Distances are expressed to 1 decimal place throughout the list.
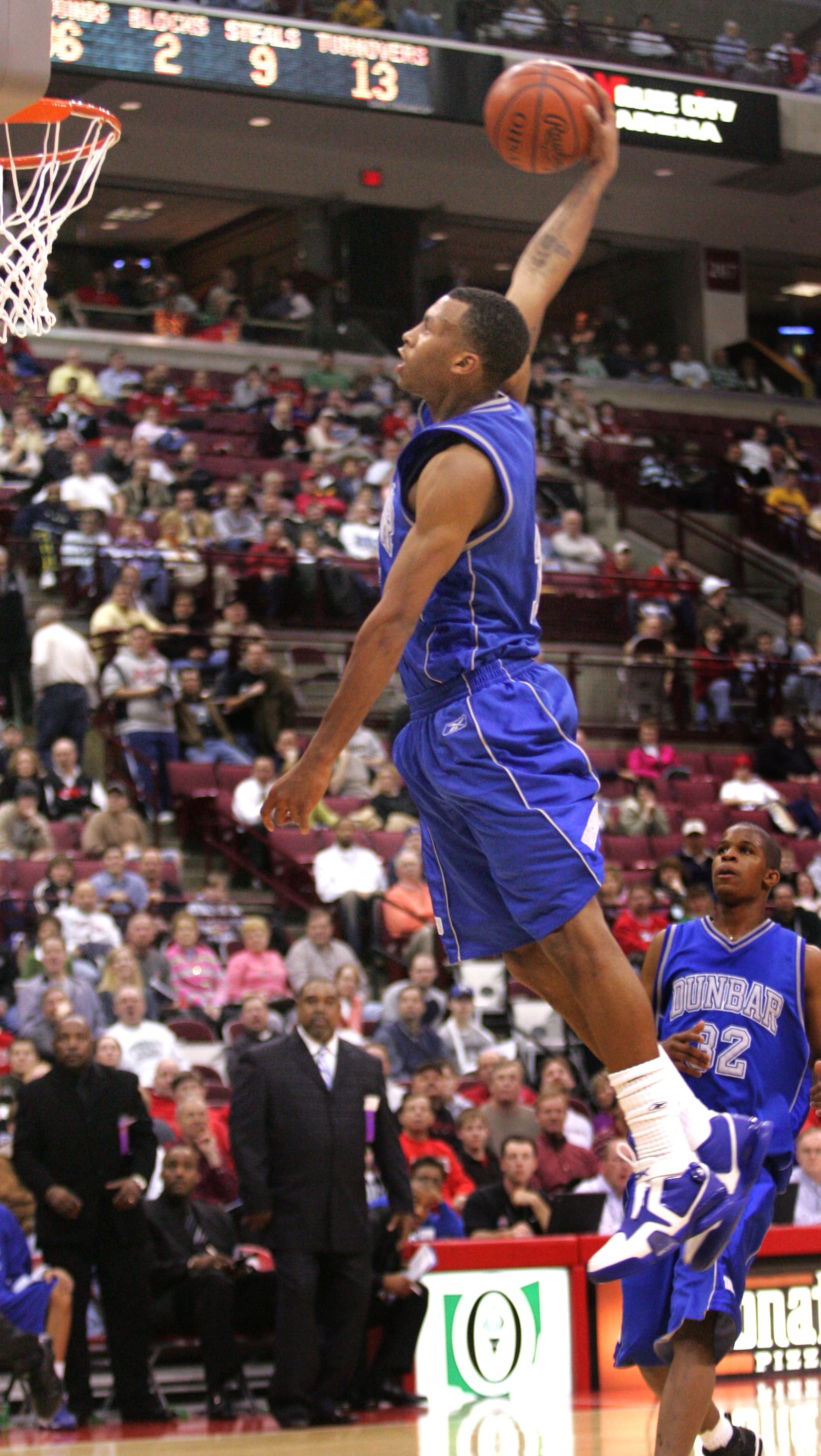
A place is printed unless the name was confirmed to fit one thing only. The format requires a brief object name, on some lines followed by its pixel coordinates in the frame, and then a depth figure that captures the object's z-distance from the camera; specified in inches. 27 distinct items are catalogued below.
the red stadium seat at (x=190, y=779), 513.7
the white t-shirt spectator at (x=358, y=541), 632.4
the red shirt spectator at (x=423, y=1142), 360.5
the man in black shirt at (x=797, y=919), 472.1
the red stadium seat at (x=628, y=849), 537.3
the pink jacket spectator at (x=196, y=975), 424.5
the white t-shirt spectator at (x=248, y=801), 495.2
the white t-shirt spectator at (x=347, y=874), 477.1
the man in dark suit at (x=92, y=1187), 299.3
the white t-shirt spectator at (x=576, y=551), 702.5
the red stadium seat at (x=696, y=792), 589.6
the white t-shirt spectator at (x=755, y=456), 850.8
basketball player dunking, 143.6
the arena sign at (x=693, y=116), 773.3
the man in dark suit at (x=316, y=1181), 296.0
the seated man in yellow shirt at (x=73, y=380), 672.4
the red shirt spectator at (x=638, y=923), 461.7
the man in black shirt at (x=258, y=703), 530.3
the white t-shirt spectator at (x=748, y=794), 586.2
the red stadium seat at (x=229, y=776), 515.2
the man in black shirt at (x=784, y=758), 630.5
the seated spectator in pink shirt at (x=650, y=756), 598.5
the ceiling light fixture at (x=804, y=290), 1066.7
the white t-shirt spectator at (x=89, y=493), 576.1
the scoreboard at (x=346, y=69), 665.6
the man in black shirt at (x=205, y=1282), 303.7
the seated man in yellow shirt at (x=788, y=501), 823.1
